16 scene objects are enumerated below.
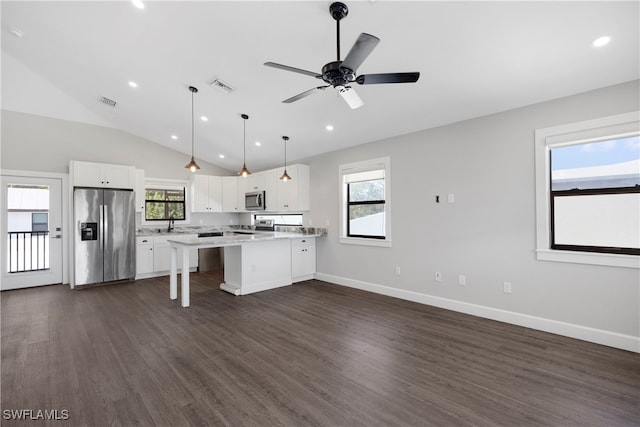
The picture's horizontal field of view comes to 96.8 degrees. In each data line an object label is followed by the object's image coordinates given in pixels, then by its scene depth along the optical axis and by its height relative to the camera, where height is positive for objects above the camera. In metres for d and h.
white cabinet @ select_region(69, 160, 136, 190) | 5.43 +0.82
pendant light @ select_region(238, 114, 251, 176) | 4.51 +1.54
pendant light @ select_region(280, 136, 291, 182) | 5.17 +1.37
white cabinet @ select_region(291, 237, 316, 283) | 5.54 -0.87
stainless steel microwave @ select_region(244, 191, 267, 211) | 6.64 +0.35
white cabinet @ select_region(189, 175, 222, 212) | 7.05 +0.57
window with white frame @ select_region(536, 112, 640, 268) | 2.81 +0.24
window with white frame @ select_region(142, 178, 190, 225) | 6.71 +0.36
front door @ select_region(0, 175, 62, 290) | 5.21 -0.29
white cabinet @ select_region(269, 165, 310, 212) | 5.94 +0.55
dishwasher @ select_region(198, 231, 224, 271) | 6.98 -1.08
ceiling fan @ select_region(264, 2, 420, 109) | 1.84 +1.06
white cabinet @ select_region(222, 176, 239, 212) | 7.46 +0.54
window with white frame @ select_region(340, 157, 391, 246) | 4.77 +0.23
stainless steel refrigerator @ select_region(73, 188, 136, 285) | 5.38 -0.38
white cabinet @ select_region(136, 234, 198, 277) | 6.11 -0.88
